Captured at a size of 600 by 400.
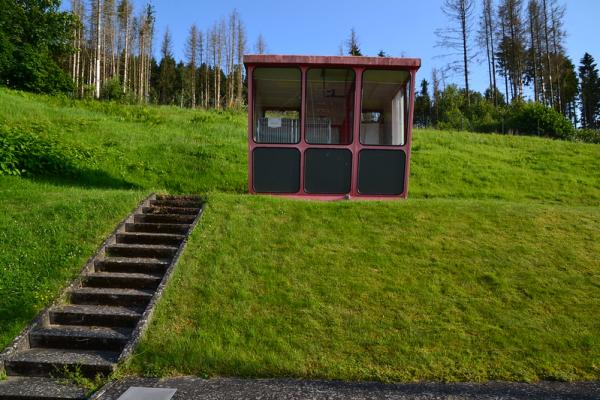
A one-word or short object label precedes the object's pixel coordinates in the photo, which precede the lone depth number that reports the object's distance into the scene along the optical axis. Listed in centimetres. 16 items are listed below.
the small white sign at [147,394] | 470
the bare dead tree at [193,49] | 5389
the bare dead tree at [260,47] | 5578
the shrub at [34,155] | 1149
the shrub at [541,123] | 2738
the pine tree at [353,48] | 4588
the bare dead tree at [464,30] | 3916
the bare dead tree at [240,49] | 4965
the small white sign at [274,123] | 1062
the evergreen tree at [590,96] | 5553
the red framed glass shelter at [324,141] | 1040
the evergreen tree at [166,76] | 5719
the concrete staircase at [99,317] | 525
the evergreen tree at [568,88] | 4975
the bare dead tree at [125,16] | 4356
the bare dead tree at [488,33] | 4345
